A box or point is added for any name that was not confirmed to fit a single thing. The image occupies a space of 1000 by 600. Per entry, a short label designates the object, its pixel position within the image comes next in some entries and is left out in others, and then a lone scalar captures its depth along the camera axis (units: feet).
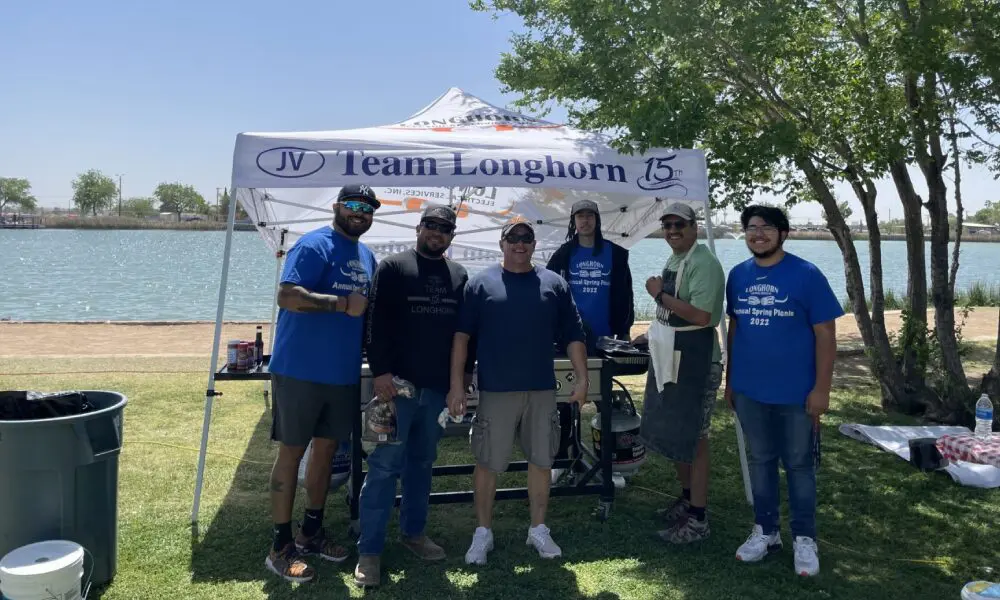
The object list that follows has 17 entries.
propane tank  15.80
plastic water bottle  18.97
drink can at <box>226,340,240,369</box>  14.58
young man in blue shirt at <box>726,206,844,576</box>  12.07
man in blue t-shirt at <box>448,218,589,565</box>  12.21
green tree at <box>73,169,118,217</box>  430.61
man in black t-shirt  11.88
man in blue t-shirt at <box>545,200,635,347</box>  16.08
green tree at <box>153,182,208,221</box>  480.23
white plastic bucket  9.50
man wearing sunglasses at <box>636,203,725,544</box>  13.34
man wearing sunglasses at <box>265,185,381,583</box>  11.78
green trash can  10.55
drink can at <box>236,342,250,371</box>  14.67
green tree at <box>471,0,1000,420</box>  18.08
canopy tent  14.34
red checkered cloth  17.83
